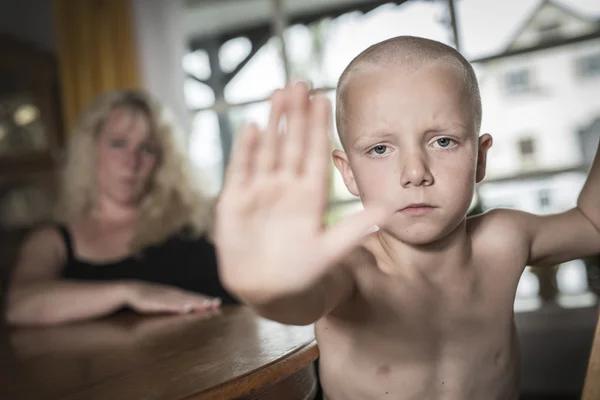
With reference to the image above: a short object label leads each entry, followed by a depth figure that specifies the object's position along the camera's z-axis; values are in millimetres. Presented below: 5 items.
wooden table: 879
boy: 583
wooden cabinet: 3920
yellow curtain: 3857
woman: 2209
